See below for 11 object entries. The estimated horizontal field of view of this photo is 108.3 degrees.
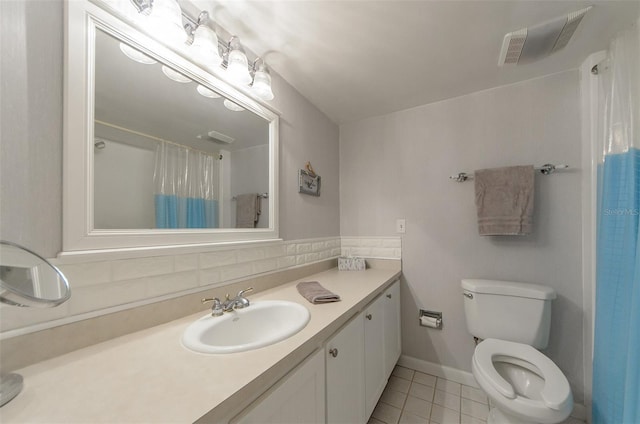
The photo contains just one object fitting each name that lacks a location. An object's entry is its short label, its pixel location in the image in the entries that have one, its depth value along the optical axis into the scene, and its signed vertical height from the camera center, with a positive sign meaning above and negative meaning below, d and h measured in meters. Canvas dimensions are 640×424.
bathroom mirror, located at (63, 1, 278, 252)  0.70 +0.27
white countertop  0.45 -0.40
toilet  0.98 -0.77
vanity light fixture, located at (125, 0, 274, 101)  0.83 +0.70
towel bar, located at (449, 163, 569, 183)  1.44 +0.28
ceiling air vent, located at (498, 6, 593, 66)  1.08 +0.88
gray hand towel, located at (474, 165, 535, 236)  1.44 +0.08
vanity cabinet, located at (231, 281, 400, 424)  0.65 -0.65
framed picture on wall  1.66 +0.21
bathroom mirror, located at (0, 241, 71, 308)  0.47 -0.16
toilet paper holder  1.74 -0.82
